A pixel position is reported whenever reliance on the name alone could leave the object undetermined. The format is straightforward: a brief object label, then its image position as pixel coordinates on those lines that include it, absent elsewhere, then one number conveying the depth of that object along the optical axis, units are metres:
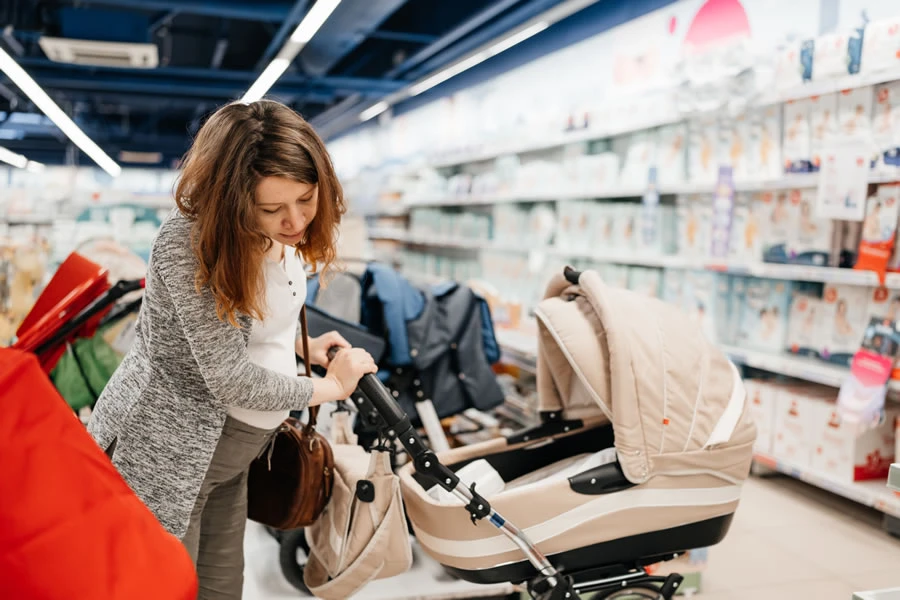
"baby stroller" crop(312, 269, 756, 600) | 2.03
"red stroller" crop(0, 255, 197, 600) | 0.75
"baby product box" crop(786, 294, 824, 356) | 3.94
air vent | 8.66
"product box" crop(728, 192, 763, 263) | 4.20
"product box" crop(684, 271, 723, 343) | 4.44
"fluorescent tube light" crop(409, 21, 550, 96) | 6.50
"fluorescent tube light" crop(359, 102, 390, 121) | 11.53
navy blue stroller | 2.87
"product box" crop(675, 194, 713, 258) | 4.55
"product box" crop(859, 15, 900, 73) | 3.36
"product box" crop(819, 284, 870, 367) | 3.68
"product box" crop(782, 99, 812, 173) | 3.87
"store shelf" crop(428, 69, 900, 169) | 3.48
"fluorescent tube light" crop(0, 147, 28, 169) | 15.85
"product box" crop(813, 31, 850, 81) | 3.60
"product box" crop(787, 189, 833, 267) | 3.78
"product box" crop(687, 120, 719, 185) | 4.47
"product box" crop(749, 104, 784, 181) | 4.09
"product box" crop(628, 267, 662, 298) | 4.96
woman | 1.48
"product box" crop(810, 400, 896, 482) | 3.61
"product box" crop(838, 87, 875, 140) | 3.56
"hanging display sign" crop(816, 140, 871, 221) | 3.46
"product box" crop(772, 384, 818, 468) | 3.88
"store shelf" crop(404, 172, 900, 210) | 3.80
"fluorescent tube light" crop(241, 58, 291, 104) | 8.40
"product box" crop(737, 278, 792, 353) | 4.12
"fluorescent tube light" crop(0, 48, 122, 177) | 7.76
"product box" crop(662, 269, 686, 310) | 4.73
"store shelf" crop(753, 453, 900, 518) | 3.36
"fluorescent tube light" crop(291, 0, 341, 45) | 5.98
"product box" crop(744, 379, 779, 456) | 4.11
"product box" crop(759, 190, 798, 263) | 4.00
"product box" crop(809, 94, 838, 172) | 3.72
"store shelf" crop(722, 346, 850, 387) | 3.67
